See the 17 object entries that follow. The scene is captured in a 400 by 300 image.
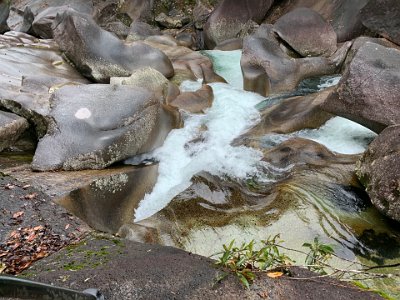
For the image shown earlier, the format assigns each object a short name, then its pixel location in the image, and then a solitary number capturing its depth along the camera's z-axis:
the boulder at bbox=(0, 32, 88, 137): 6.58
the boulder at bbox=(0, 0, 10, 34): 16.80
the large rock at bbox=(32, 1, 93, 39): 14.34
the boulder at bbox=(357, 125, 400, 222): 5.02
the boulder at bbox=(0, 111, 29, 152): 5.95
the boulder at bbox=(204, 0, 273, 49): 15.98
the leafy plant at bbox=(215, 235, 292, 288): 2.70
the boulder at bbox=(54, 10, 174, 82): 9.40
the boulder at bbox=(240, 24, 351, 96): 10.23
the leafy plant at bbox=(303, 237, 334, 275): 2.99
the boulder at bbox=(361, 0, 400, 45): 11.57
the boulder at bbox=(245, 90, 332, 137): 8.04
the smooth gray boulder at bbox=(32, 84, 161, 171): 5.94
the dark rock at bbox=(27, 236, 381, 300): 2.62
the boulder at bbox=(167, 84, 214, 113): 8.95
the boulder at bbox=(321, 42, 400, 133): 6.78
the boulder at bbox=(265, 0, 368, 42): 13.34
